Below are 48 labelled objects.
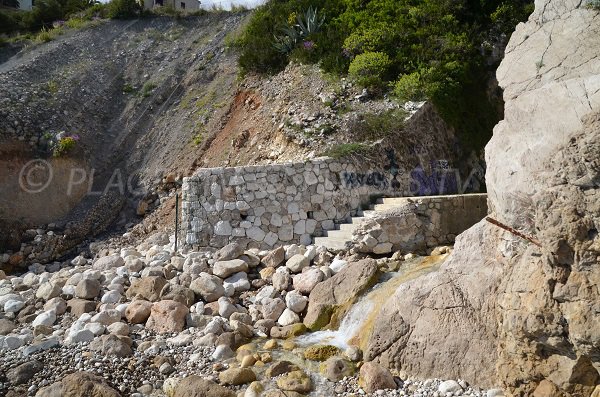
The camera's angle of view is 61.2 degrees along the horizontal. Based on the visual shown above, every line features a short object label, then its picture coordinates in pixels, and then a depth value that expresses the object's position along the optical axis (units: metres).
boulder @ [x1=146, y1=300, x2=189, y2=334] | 7.44
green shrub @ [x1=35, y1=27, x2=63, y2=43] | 22.33
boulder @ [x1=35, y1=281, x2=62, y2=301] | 8.89
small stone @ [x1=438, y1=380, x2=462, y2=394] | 5.28
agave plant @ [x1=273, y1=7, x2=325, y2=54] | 15.48
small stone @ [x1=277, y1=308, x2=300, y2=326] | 7.56
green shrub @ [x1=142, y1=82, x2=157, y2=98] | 19.75
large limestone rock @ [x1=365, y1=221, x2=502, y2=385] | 5.45
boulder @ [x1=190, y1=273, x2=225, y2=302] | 8.33
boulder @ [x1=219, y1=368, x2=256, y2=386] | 5.86
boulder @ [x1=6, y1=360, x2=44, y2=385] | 5.92
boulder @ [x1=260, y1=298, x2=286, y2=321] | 7.76
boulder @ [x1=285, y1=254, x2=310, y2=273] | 8.87
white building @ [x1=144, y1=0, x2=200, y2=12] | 26.38
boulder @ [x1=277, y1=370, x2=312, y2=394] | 5.69
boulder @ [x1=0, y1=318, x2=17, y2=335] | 7.74
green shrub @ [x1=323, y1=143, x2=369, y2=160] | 10.88
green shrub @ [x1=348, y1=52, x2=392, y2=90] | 12.99
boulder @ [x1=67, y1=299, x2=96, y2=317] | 8.20
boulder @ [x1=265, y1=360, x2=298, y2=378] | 6.02
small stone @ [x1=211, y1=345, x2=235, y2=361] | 6.55
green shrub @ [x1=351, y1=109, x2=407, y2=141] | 11.70
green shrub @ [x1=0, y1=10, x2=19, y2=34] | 24.52
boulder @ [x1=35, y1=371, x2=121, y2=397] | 5.30
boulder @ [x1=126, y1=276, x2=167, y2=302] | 8.39
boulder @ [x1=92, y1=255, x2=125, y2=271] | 10.33
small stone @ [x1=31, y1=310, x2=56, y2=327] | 7.88
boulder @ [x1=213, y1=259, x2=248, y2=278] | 8.97
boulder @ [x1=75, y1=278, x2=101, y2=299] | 8.66
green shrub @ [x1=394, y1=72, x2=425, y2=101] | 12.64
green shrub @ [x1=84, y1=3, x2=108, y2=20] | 24.91
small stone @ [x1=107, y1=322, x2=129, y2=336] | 7.25
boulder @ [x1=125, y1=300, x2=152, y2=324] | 7.75
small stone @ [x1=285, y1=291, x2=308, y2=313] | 7.75
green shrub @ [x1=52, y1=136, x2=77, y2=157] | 15.78
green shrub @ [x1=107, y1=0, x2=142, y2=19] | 24.39
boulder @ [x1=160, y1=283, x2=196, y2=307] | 8.05
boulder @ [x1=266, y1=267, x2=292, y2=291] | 8.41
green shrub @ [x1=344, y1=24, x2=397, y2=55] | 14.06
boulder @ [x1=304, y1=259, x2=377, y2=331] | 7.36
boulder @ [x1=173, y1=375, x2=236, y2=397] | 5.41
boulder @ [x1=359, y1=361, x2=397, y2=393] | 5.56
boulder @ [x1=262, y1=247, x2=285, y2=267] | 9.25
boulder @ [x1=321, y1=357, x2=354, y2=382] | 5.94
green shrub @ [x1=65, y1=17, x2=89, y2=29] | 23.56
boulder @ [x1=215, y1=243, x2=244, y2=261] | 9.38
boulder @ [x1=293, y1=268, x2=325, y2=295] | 8.07
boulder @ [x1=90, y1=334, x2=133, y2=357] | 6.58
